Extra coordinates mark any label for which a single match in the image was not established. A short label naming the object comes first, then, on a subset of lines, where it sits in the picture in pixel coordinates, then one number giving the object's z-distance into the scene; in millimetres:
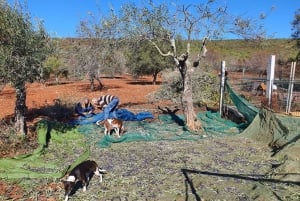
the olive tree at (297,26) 27811
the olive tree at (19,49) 7691
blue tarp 11734
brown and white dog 9914
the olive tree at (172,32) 10820
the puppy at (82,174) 5555
